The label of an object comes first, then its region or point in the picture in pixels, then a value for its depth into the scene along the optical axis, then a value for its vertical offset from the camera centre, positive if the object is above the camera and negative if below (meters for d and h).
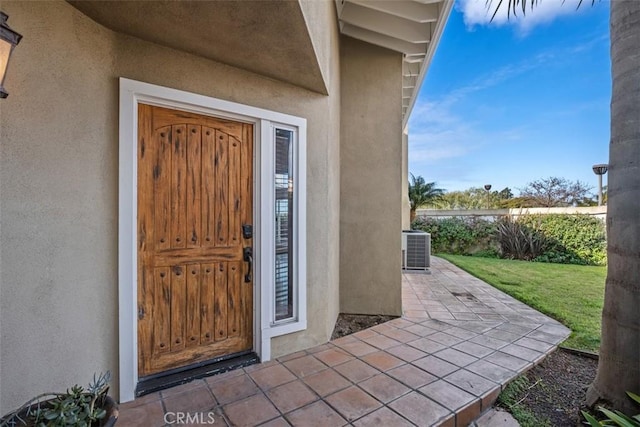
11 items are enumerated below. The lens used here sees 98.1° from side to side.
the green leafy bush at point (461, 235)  10.30 -0.85
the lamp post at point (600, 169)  10.40 +1.65
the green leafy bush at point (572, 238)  8.59 -0.82
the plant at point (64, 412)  1.24 -0.94
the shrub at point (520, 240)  9.24 -0.95
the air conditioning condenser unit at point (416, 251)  6.99 -0.97
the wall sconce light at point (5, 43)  1.22 +0.77
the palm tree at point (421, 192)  13.06 +0.97
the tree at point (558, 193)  13.80 +1.01
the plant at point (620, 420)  1.46 -1.13
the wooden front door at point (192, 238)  2.35 -0.24
